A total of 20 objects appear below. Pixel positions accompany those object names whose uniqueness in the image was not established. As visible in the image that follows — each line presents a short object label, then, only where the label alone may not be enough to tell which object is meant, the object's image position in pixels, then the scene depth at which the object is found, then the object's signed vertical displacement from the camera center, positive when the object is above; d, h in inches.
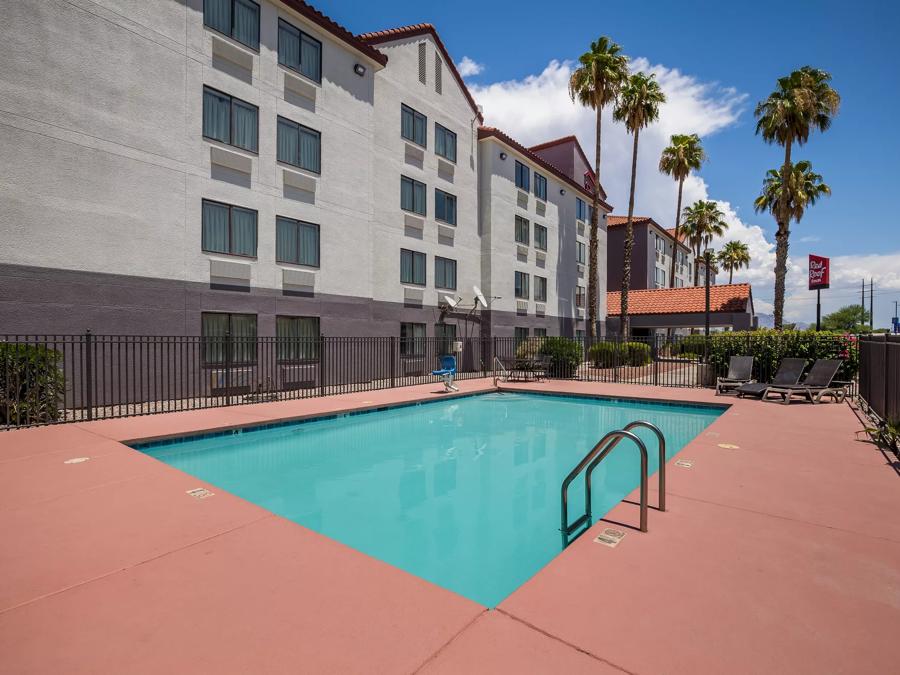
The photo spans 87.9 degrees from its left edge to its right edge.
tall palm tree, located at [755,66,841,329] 907.4 +448.5
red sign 1000.6 +140.8
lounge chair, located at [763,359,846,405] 493.7 -53.9
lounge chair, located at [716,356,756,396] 583.2 -50.0
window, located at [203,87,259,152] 560.7 +260.8
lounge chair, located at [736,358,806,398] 528.7 -47.1
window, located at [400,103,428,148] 831.7 +374.6
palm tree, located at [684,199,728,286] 1866.4 +455.0
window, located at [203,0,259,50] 557.9 +382.7
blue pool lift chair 660.7 -55.5
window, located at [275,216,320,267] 637.9 +124.1
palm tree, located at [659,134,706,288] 1498.5 +581.5
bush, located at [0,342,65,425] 360.8 -45.9
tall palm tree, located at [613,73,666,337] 1055.6 +530.1
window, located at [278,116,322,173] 639.1 +260.5
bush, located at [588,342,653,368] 913.5 -40.1
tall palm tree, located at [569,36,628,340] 987.3 +551.1
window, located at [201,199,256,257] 562.9 +124.5
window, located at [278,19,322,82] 633.6 +390.6
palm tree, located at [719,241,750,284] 2214.6 +381.9
